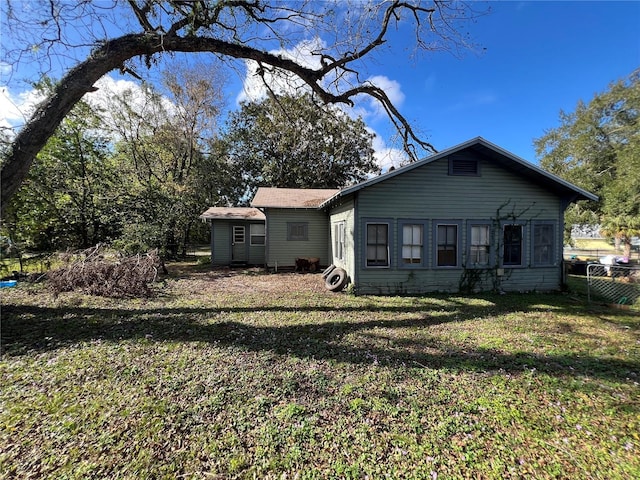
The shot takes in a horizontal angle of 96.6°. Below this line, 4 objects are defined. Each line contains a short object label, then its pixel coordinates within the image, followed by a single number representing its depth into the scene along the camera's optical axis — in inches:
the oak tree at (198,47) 198.7
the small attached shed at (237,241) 615.5
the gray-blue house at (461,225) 340.8
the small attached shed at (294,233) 524.7
